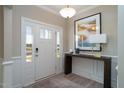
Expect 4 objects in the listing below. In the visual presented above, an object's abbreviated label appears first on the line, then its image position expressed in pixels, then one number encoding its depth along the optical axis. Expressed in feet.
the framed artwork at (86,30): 10.15
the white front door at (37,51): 9.34
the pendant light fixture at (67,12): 7.02
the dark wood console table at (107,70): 8.43
